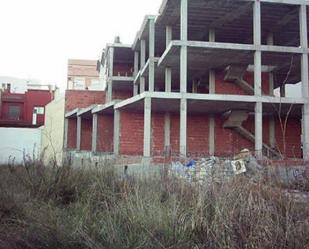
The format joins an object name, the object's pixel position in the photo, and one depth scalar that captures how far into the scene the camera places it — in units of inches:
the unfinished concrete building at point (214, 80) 547.6
